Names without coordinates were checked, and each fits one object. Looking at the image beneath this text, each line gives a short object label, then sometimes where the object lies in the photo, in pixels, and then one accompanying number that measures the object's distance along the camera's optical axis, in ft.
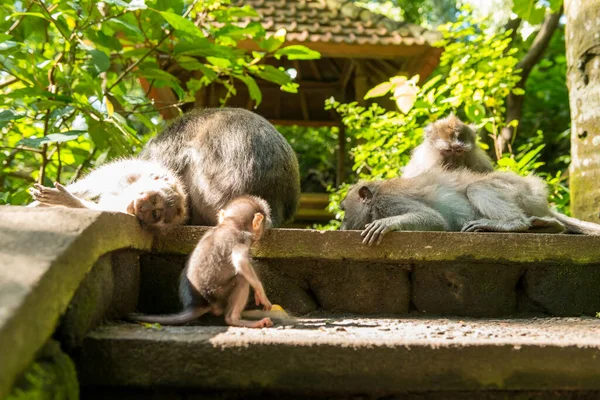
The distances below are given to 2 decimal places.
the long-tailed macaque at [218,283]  8.82
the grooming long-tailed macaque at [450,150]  16.39
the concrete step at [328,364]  6.92
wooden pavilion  27.32
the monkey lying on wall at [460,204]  12.10
